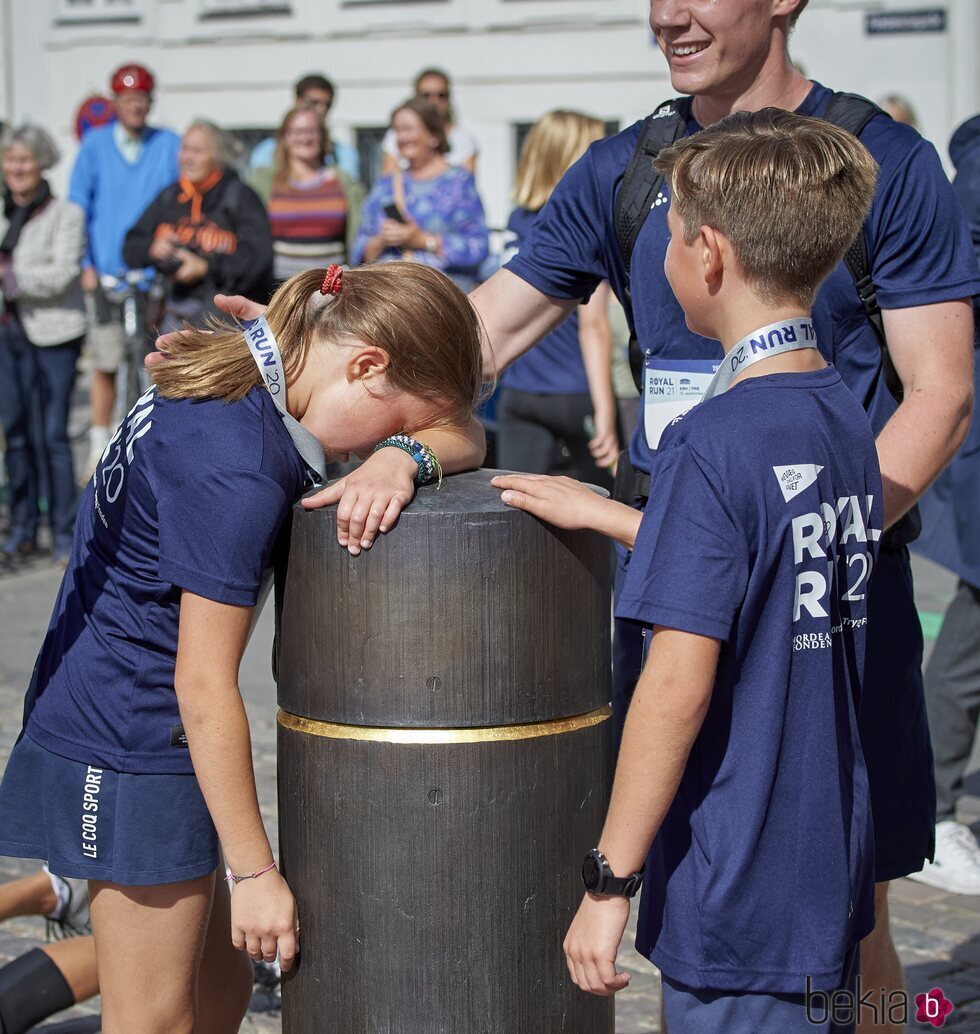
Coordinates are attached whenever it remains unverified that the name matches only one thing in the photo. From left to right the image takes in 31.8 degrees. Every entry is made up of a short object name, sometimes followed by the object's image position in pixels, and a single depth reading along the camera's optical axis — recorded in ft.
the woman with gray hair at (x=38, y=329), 28.99
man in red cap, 32.65
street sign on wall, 53.36
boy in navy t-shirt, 7.00
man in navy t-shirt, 9.07
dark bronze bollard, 7.75
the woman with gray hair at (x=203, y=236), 29.04
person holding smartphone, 30.27
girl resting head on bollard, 7.85
